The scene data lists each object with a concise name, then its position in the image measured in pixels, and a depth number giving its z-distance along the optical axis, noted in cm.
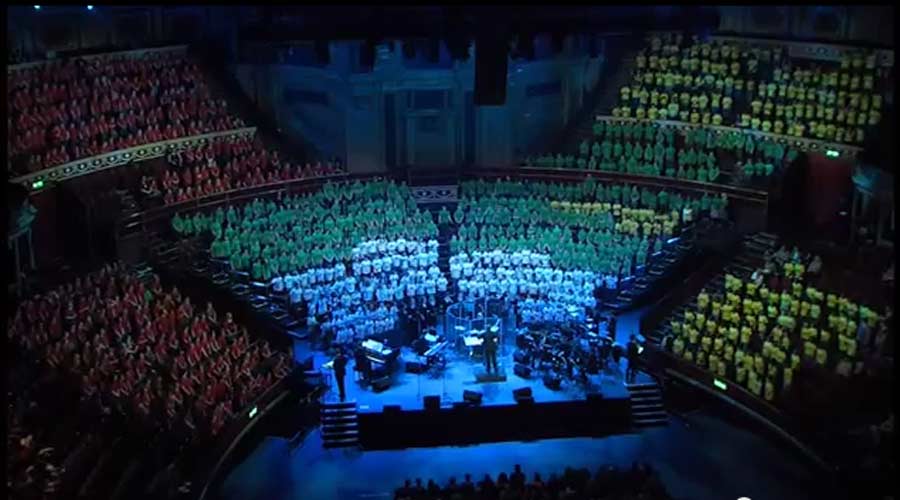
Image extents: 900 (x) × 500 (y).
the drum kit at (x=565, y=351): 2092
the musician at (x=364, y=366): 2083
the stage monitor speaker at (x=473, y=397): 2012
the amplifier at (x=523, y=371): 2117
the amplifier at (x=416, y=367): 2131
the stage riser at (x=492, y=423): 2003
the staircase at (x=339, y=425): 2008
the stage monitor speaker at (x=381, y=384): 2077
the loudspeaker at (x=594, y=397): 2022
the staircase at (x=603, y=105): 2822
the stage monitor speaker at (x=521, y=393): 2023
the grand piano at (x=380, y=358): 2096
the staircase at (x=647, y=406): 2073
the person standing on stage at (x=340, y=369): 2022
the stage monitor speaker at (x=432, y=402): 1992
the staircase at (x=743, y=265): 2250
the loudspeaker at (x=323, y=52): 1695
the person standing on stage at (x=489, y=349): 2100
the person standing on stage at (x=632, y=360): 2086
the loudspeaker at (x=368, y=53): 1598
